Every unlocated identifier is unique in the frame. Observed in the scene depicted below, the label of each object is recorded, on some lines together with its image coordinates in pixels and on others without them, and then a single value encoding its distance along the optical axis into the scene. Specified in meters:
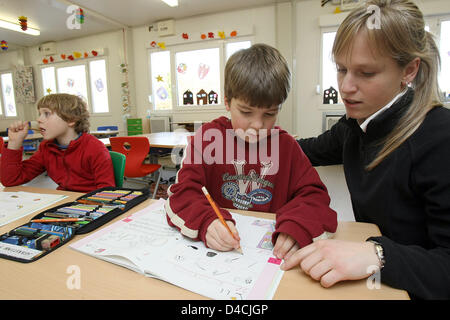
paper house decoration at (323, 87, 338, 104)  4.45
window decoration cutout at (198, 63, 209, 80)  5.19
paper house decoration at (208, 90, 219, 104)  5.20
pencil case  0.56
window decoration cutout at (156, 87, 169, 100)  5.63
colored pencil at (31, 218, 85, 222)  0.68
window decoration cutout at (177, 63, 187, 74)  5.33
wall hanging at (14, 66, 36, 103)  6.80
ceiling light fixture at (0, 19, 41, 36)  4.84
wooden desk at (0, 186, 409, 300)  0.42
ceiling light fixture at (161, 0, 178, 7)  4.15
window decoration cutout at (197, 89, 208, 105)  5.27
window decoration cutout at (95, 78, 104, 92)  6.16
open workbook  0.44
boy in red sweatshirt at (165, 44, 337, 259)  0.64
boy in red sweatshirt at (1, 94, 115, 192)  1.28
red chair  2.54
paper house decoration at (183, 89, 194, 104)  5.39
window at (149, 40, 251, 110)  5.05
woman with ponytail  0.49
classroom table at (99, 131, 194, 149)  2.56
